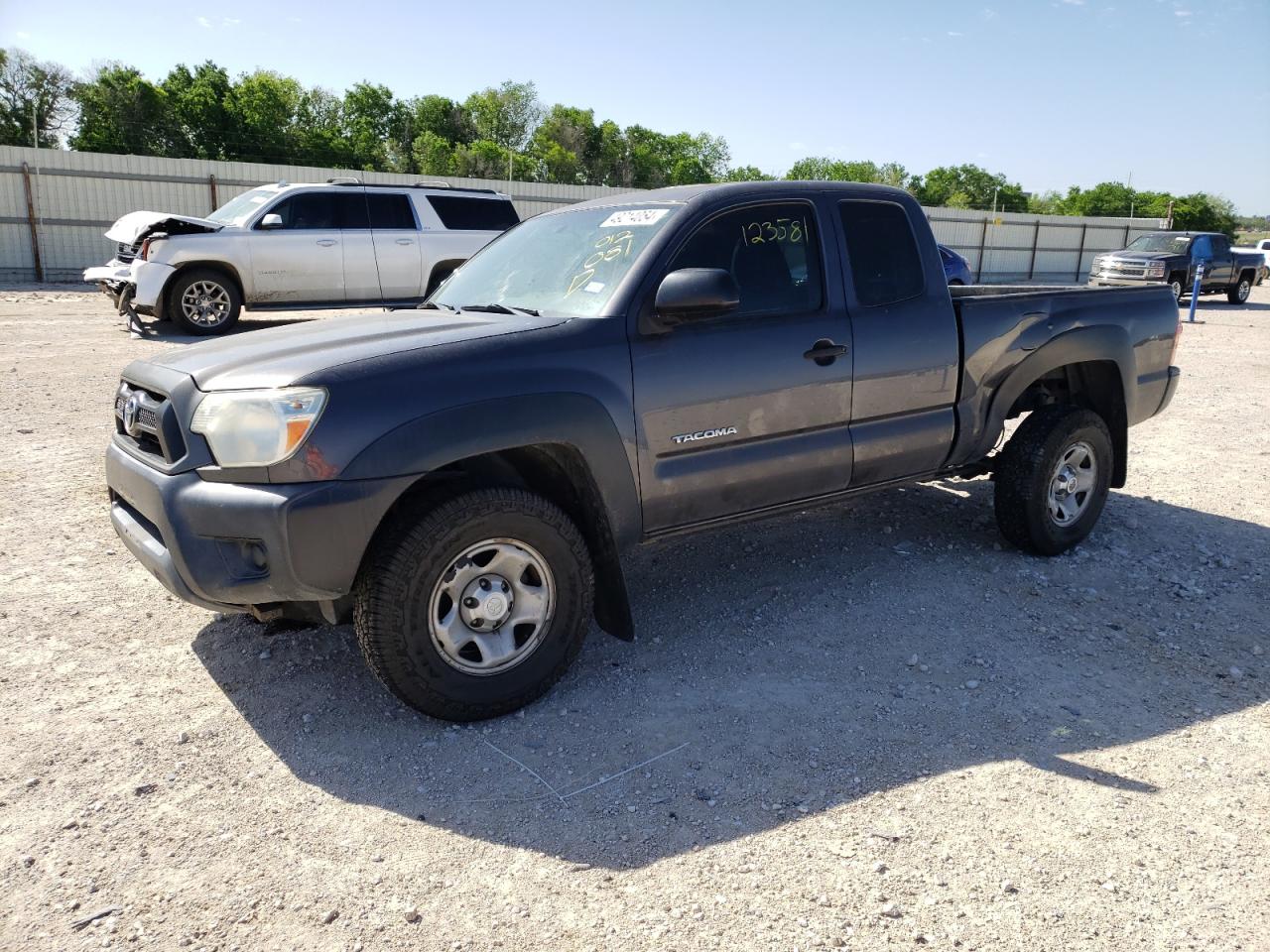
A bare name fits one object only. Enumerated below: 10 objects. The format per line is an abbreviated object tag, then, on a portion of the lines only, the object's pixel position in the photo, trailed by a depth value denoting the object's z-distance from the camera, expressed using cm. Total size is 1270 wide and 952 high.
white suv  1202
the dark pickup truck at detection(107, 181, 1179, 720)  311
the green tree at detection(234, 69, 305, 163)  5677
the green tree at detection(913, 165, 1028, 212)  9275
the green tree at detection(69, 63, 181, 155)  5616
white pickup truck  3780
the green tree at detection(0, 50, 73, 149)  5512
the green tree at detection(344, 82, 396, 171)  7919
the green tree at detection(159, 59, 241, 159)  5869
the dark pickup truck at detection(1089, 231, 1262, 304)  2192
